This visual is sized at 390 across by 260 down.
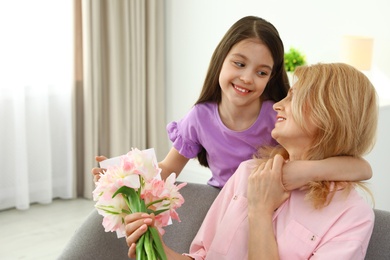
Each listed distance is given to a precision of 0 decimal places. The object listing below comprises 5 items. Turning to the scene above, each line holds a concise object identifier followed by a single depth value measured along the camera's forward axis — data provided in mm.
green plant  3986
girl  2133
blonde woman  1718
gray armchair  1864
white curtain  4195
